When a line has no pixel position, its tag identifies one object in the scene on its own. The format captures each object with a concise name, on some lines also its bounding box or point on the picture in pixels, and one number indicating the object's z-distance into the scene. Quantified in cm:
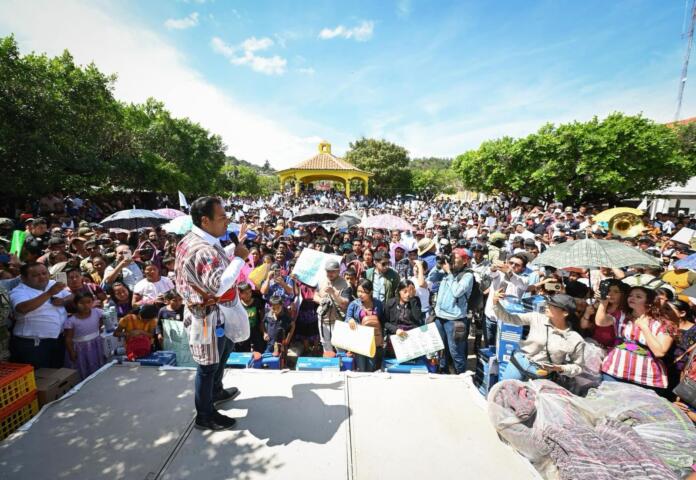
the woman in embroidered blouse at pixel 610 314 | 343
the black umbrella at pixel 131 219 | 809
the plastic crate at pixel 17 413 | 233
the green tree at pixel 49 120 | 991
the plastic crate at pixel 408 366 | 357
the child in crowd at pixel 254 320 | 447
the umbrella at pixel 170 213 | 983
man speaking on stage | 219
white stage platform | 211
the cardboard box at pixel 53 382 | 266
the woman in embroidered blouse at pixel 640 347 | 301
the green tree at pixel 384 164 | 3975
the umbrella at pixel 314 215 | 1020
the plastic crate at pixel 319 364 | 344
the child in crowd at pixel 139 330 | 377
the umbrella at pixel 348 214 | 1161
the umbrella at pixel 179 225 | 651
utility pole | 2690
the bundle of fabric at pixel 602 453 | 184
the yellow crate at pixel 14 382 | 235
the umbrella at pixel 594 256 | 362
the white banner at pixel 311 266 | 489
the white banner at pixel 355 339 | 364
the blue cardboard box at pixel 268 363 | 366
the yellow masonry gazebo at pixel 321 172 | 2617
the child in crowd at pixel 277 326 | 429
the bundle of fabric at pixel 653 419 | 217
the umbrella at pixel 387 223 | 822
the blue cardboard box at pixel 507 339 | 349
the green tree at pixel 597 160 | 1800
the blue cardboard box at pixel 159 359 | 339
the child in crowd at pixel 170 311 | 416
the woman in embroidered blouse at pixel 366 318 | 385
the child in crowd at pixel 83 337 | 361
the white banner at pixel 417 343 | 385
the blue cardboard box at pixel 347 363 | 372
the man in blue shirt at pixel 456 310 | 421
